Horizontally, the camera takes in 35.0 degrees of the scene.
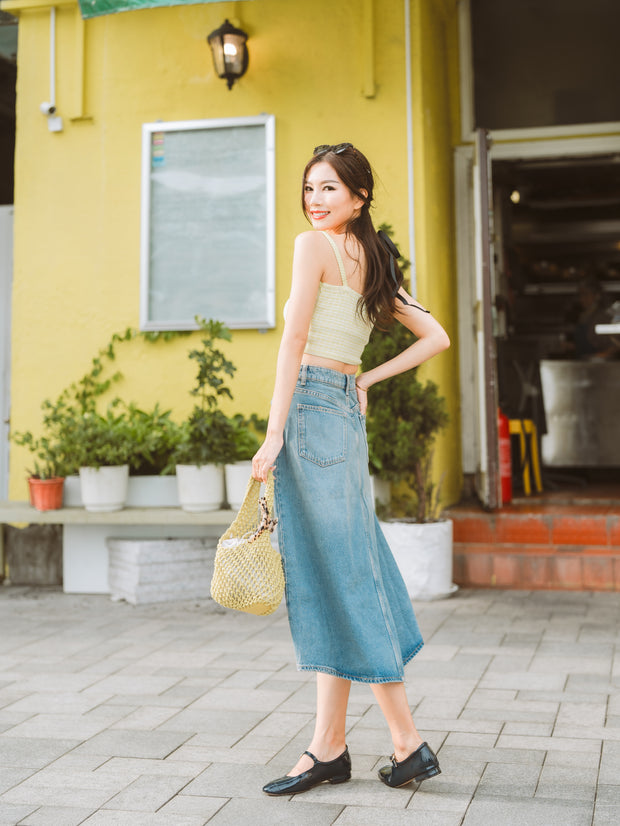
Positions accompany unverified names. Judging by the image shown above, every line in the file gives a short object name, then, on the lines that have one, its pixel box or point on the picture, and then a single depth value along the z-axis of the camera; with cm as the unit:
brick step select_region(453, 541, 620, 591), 553
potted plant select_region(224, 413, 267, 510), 547
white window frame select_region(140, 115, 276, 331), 608
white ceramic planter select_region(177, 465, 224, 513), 545
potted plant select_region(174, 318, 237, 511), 546
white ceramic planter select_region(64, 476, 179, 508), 570
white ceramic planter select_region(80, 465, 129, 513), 552
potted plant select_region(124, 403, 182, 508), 566
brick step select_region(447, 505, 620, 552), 566
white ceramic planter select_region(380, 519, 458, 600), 536
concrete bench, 571
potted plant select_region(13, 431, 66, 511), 562
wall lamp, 598
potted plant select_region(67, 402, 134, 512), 552
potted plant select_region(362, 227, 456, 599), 538
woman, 257
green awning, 527
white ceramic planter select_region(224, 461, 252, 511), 545
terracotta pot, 561
